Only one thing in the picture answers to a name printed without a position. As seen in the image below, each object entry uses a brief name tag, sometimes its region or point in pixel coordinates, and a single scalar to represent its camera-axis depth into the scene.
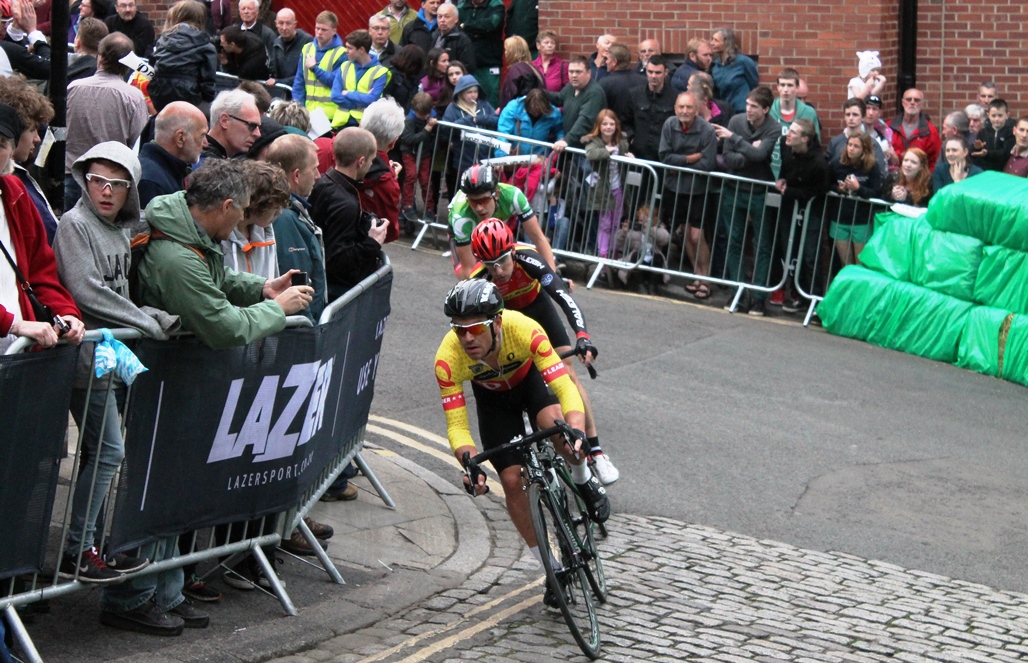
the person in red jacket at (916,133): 14.91
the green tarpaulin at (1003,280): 12.48
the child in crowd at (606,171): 14.51
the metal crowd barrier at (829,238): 13.92
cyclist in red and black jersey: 8.29
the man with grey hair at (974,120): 14.47
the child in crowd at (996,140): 13.81
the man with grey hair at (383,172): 8.83
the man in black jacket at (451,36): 16.22
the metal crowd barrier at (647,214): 14.30
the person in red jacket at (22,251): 5.78
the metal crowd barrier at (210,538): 5.59
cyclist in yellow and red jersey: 6.78
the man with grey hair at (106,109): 10.03
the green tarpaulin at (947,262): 12.91
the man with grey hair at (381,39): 16.19
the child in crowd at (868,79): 15.27
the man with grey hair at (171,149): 7.37
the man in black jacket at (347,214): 8.15
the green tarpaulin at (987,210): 12.45
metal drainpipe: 16.11
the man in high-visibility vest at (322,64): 15.74
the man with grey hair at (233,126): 8.11
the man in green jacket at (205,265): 6.01
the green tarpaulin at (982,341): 12.64
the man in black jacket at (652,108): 14.72
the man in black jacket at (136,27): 16.88
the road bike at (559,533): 6.52
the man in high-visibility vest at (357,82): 15.44
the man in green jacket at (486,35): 17.03
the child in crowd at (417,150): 15.35
